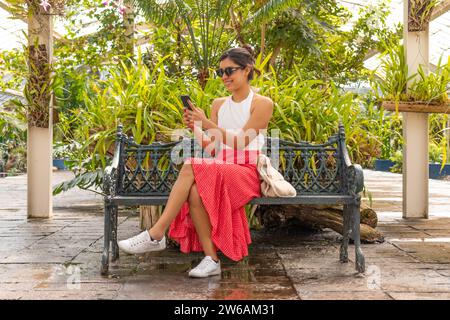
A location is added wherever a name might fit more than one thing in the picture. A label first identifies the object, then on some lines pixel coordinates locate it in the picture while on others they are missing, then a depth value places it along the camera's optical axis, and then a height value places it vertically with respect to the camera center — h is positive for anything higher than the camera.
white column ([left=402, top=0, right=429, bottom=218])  6.00 +0.13
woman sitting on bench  3.41 -0.11
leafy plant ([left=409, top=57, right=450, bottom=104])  5.68 +0.70
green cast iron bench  3.48 -0.12
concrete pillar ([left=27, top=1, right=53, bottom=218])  6.02 +0.04
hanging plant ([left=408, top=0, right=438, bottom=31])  5.98 +1.44
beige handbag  3.50 -0.12
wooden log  4.57 -0.43
